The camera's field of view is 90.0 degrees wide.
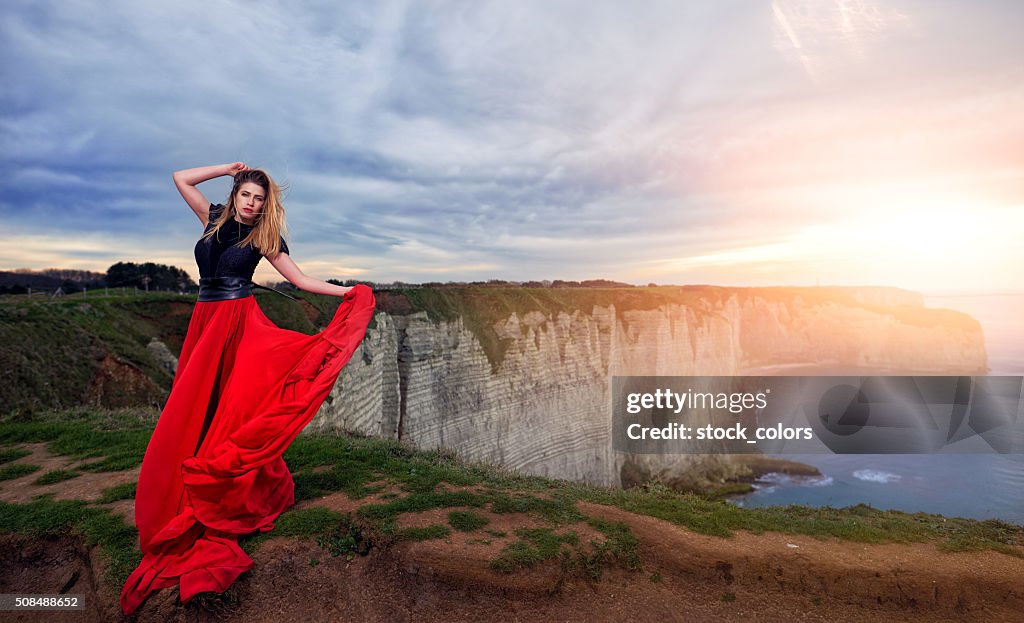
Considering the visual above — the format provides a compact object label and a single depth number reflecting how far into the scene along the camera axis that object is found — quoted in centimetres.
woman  481
